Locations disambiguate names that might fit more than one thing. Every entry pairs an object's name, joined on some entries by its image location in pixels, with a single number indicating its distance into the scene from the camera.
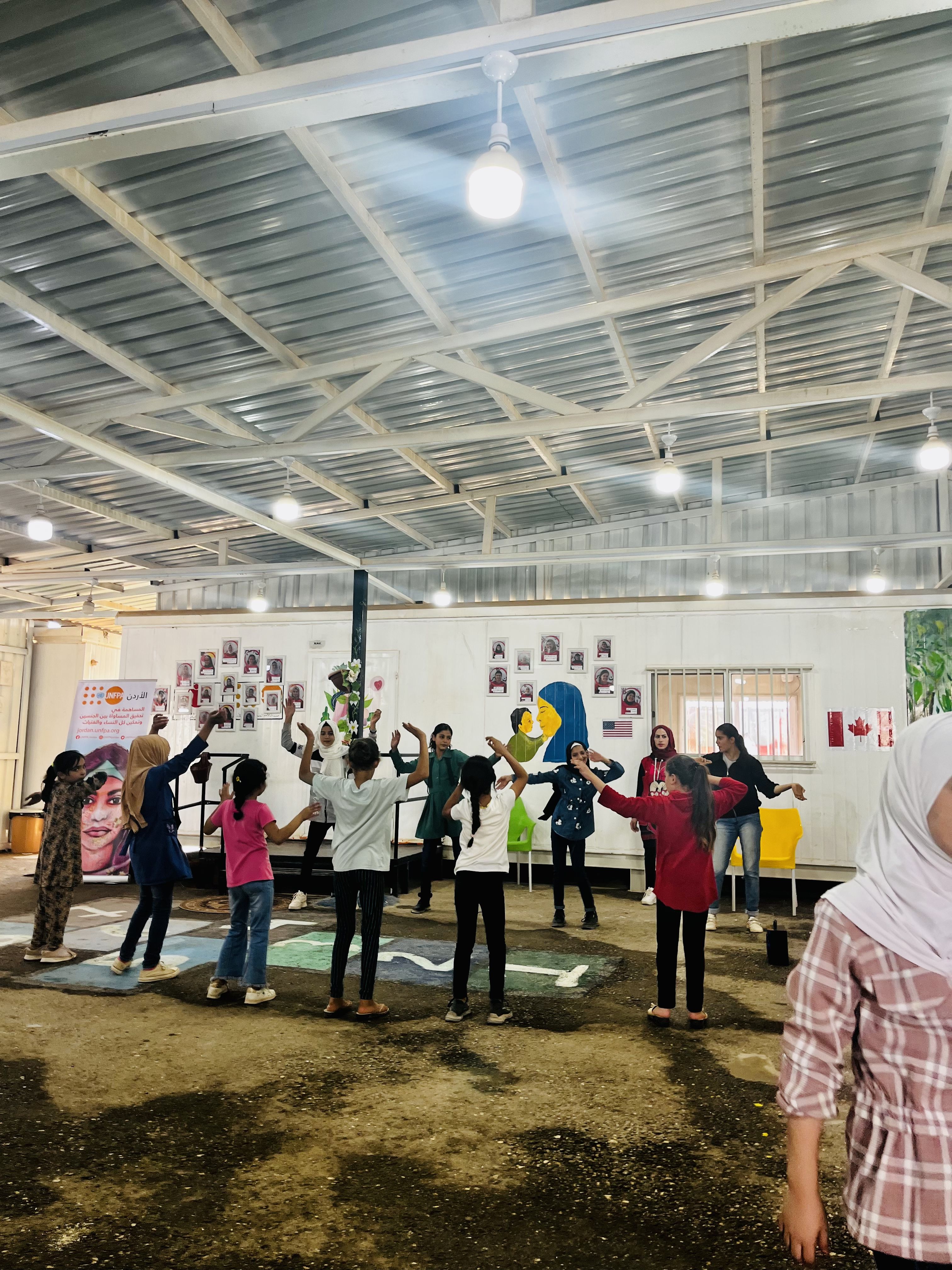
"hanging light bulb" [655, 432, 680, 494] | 6.54
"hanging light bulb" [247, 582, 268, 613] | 11.56
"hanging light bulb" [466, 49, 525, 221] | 3.10
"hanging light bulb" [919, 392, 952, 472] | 6.15
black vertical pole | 10.87
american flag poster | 10.57
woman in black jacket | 7.35
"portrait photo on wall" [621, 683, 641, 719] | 10.54
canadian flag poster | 9.73
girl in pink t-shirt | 5.18
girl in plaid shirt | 1.40
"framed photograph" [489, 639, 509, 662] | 11.09
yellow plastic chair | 8.89
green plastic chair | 10.18
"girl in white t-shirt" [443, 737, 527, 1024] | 4.89
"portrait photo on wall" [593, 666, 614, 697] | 10.66
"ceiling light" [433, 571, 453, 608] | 10.64
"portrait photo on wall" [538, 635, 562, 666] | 10.89
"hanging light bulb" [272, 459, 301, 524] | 6.93
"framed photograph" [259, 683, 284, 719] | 12.00
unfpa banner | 10.25
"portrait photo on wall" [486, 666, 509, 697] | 11.06
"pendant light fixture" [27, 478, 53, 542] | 7.96
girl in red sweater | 4.70
